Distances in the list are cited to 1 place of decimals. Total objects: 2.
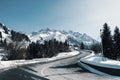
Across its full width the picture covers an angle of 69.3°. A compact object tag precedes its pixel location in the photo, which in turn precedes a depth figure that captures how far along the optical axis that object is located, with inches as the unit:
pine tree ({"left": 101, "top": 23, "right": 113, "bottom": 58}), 1032.1
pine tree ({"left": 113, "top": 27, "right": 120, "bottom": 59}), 1032.1
